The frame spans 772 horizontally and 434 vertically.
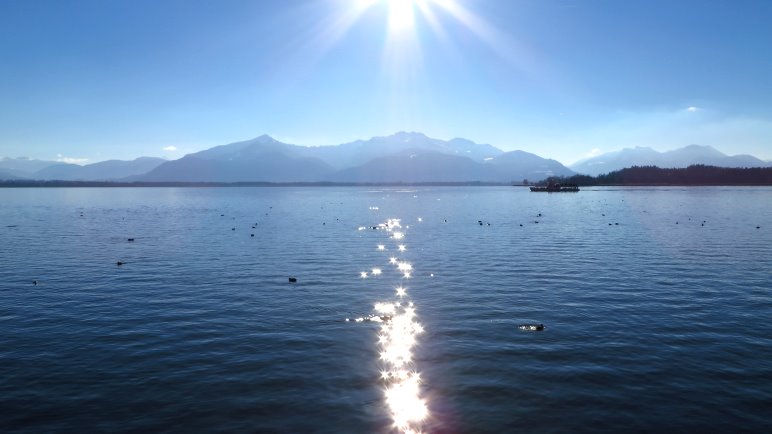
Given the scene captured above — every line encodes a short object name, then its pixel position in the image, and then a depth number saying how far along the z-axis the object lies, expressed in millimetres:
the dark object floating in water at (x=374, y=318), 26703
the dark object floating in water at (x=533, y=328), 24359
